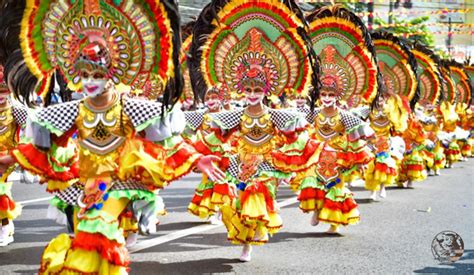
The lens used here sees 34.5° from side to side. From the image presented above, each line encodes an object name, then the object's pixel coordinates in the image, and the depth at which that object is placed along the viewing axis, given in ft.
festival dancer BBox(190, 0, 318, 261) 26.32
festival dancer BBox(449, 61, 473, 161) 83.15
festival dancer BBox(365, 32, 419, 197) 44.57
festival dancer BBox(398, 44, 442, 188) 52.24
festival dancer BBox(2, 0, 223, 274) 18.33
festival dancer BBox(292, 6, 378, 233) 32.22
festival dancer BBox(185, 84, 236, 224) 28.25
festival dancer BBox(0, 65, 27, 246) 26.91
